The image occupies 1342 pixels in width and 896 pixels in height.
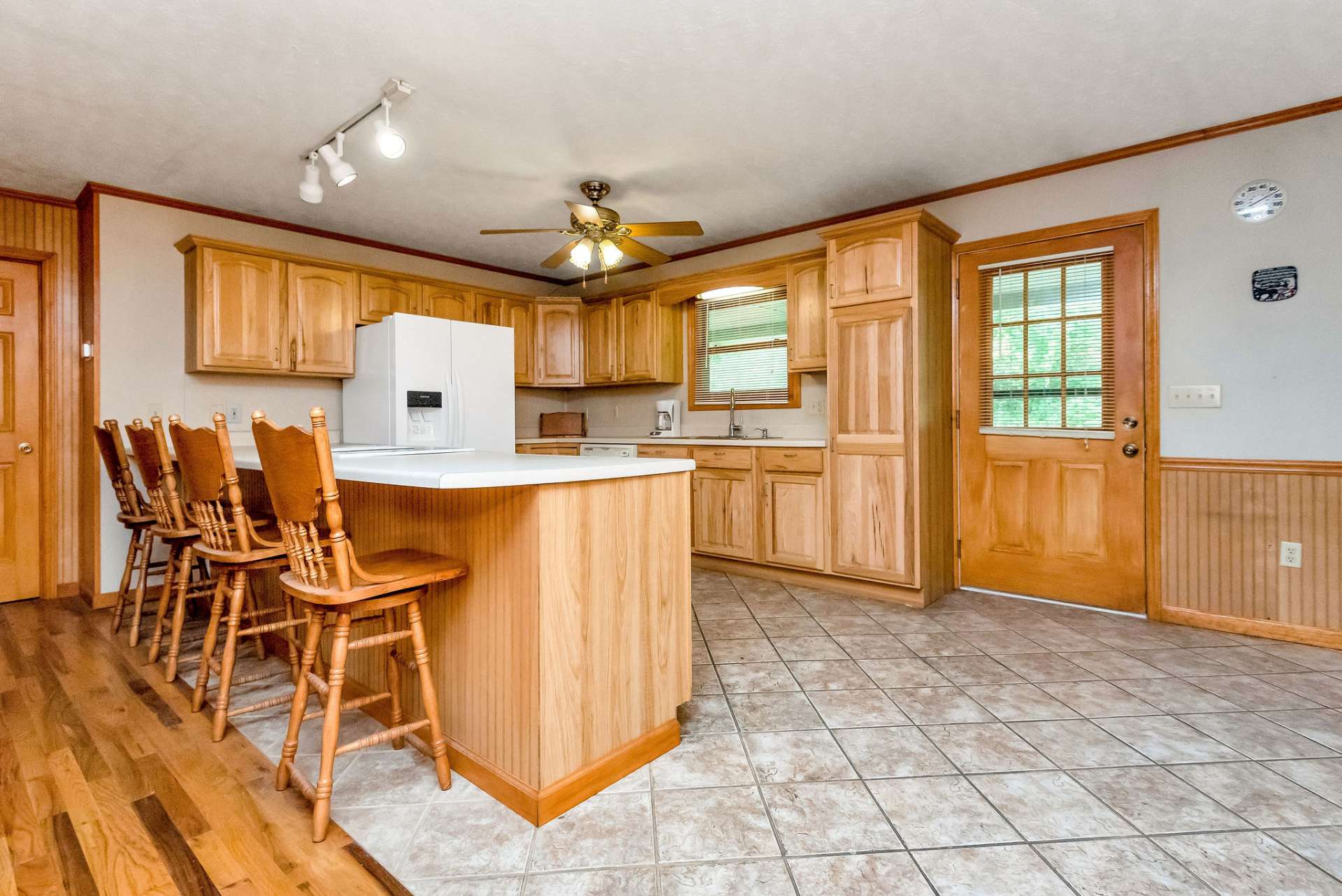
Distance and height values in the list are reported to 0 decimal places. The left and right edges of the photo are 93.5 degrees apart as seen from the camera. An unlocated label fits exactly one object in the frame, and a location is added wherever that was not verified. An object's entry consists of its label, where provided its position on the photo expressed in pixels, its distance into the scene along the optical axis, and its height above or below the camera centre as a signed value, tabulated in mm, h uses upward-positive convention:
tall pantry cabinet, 3484 +234
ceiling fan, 3236 +1122
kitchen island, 1583 -467
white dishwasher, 4891 -51
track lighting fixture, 2574 +1355
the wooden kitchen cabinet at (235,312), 3777 +835
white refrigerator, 4219 +424
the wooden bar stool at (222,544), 1990 -325
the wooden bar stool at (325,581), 1483 -340
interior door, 3672 +96
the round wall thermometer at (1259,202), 2938 +1121
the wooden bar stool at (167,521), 2432 -302
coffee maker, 5305 +220
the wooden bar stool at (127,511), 2902 -299
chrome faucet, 4840 +189
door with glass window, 3307 +116
